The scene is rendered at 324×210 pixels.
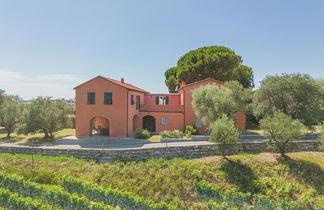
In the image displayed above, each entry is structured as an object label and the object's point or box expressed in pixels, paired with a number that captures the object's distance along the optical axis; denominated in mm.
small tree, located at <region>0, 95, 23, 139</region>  22406
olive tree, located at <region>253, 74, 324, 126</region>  15578
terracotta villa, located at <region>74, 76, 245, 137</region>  20047
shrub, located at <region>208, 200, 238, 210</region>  8430
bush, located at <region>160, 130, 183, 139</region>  18984
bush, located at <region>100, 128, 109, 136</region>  22086
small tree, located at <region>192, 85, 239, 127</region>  16953
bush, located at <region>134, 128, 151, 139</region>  19125
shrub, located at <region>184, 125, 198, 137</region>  19955
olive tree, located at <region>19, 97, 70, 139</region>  19406
